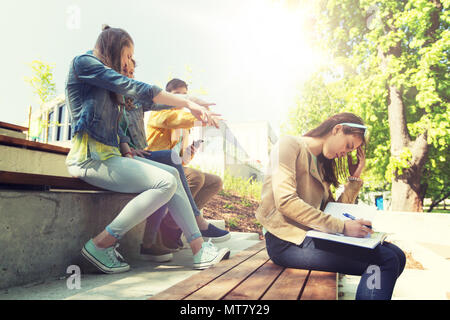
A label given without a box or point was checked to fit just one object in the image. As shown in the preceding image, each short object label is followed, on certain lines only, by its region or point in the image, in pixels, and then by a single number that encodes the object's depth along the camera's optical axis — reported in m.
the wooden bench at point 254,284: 1.33
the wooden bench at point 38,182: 1.67
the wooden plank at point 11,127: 4.41
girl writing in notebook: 1.63
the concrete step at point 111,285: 1.53
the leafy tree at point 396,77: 7.98
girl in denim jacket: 1.91
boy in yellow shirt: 2.76
